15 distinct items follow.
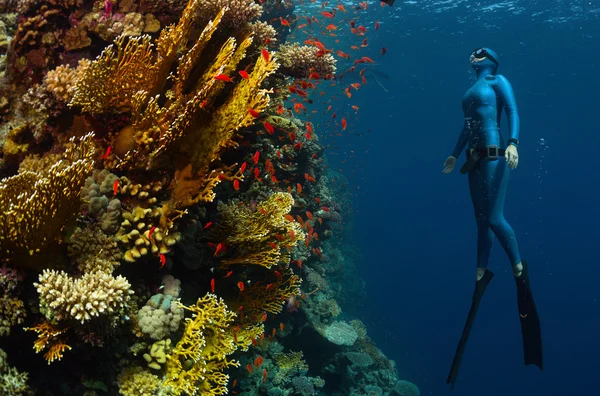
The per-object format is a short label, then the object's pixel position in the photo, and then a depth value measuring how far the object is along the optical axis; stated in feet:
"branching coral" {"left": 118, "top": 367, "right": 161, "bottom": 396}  9.78
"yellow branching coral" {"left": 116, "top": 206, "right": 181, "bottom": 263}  10.28
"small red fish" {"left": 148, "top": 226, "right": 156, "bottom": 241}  10.24
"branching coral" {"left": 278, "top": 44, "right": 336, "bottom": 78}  17.35
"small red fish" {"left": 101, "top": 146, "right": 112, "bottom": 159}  10.76
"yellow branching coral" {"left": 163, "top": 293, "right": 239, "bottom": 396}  10.39
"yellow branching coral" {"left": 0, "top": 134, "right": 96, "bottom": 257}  7.46
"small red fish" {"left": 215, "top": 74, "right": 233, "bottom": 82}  10.20
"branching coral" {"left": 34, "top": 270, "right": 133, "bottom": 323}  7.86
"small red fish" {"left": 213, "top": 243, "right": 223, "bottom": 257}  12.43
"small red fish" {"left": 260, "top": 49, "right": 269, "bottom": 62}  11.38
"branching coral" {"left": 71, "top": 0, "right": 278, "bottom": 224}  10.42
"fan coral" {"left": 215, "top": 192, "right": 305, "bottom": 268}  13.85
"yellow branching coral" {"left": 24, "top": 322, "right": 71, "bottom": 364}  8.06
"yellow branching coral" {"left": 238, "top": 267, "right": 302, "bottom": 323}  15.20
